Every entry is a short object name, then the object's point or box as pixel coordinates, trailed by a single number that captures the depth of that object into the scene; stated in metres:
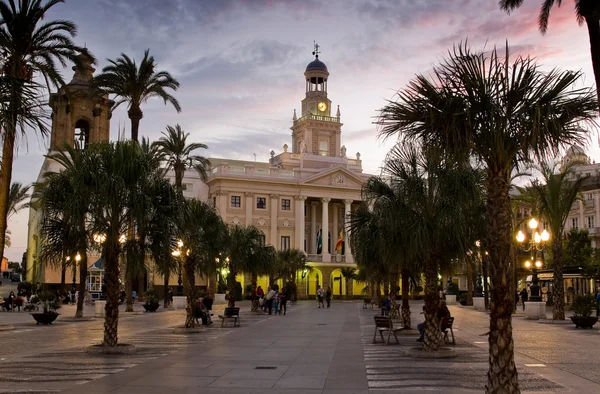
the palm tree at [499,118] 9.95
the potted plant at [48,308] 29.94
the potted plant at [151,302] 41.91
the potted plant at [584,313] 27.19
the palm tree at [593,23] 17.20
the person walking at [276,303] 42.37
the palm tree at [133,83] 38.38
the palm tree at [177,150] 46.38
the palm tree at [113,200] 17.31
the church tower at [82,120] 58.53
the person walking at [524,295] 50.12
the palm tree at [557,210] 32.19
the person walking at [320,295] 55.66
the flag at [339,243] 77.31
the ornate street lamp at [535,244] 31.75
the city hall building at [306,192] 82.69
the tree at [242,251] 39.22
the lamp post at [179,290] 43.88
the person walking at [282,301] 42.42
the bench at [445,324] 19.27
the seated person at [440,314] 18.92
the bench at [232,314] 29.38
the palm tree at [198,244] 27.22
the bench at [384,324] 20.28
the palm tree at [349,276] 82.00
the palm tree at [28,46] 22.05
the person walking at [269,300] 41.90
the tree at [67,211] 16.94
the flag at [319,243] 84.00
